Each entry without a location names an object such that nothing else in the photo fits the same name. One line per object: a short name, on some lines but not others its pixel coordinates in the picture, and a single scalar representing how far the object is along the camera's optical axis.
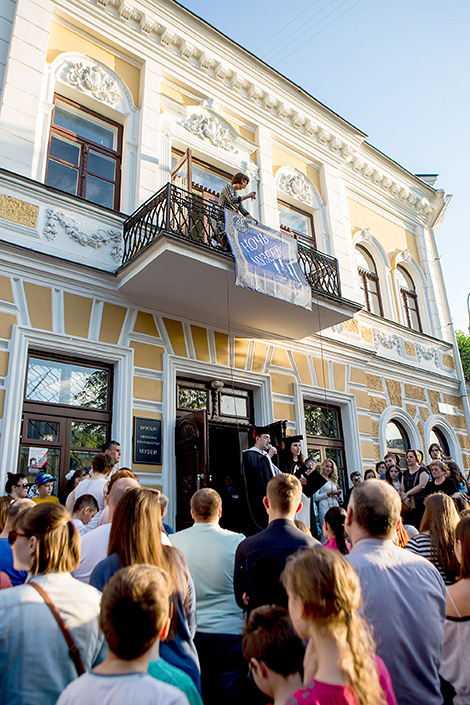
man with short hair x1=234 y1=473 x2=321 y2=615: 2.99
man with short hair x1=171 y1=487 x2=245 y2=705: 3.10
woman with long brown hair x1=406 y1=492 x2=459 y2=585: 3.40
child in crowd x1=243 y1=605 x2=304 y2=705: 1.92
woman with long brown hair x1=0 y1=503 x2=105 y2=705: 2.11
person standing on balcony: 9.17
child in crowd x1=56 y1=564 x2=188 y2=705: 1.74
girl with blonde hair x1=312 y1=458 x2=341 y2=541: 9.11
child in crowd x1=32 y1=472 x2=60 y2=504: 6.80
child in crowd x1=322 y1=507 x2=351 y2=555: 4.07
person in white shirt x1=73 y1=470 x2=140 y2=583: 3.14
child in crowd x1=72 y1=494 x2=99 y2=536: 4.87
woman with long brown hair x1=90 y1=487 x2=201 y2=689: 2.43
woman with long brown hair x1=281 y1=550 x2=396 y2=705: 1.69
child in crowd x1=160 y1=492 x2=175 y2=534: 3.64
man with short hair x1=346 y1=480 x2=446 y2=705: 2.31
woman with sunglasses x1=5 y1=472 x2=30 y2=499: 6.46
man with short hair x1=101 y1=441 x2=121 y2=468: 6.72
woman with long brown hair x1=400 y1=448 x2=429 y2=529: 7.75
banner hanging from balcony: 9.01
